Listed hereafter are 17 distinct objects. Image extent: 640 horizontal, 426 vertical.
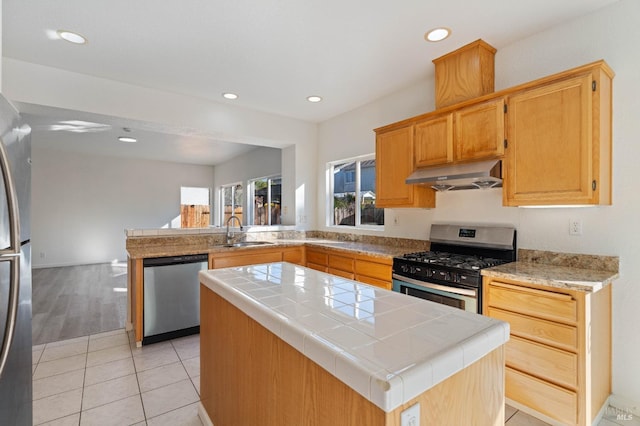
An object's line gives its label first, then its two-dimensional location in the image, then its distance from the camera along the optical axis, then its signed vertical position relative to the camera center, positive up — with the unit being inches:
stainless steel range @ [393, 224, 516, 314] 84.5 -15.9
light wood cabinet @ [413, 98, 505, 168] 88.4 +24.4
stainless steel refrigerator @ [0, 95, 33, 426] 39.5 -8.5
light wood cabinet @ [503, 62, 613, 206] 71.8 +17.7
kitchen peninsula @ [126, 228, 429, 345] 113.4 -17.1
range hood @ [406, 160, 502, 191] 87.1 +10.9
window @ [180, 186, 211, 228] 332.5 +4.3
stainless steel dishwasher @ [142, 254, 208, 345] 114.7 -33.8
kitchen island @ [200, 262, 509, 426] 28.4 -15.9
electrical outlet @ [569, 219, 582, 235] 82.3 -4.5
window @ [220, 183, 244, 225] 296.4 +10.9
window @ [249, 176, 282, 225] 247.8 +9.1
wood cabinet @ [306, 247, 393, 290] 111.6 -23.0
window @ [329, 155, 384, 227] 153.1 +9.4
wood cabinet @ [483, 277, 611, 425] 65.2 -31.9
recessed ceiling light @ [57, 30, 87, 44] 89.5 +53.2
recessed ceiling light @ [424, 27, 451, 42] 88.4 +53.2
